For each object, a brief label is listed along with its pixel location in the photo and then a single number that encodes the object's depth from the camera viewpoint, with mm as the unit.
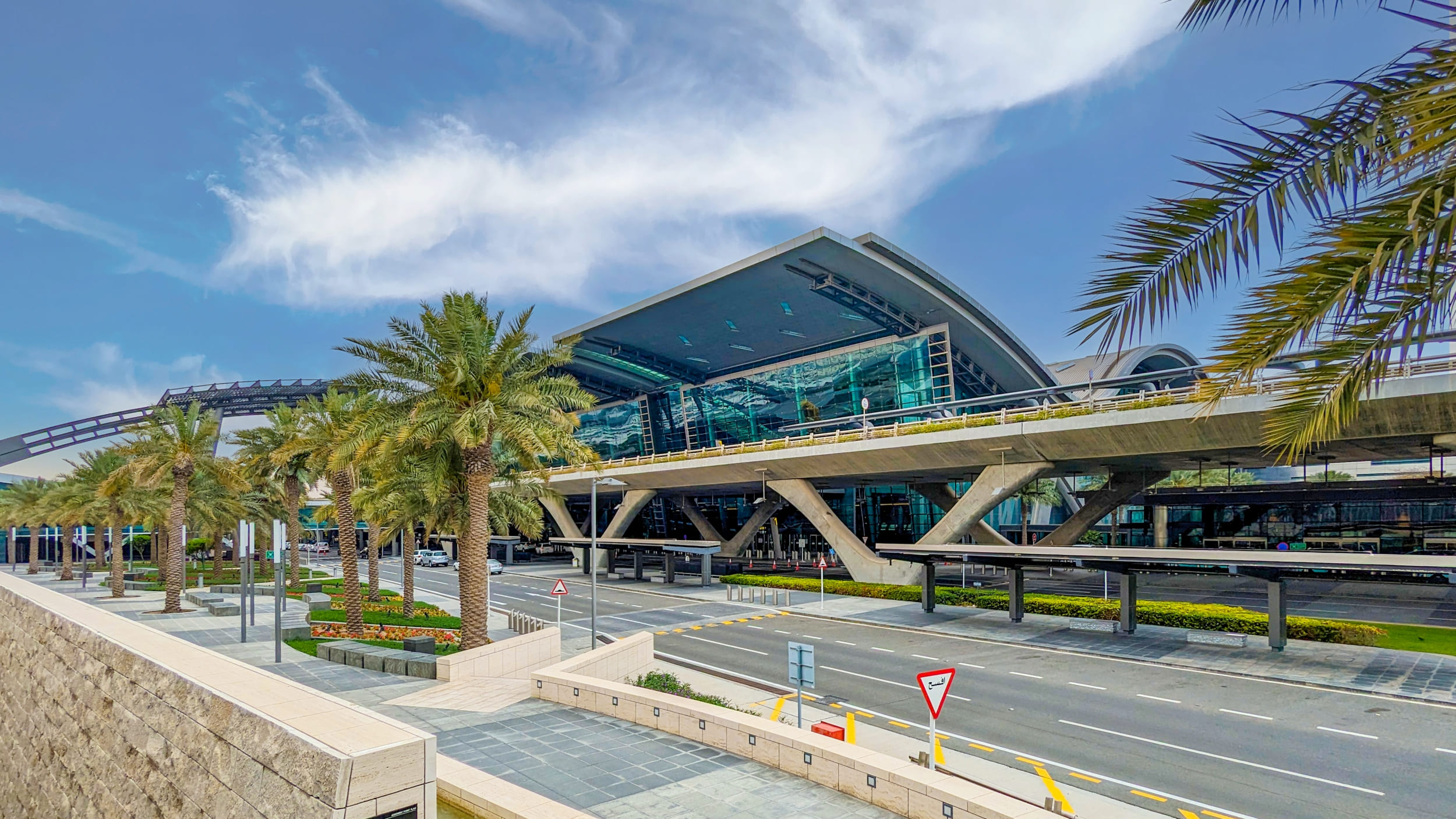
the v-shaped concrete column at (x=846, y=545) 44844
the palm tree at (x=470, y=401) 23156
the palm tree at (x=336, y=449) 28938
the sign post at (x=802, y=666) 15500
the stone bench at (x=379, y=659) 20984
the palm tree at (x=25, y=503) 57250
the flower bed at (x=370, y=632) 28719
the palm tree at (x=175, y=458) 34438
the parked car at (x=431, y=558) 76688
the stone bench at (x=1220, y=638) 27047
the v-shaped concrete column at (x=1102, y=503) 46656
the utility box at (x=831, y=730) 14969
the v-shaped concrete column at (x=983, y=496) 41281
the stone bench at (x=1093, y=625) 30578
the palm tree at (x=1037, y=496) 63134
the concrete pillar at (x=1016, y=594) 32969
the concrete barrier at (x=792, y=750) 9992
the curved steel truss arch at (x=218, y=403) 86438
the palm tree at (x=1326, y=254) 4137
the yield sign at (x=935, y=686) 13070
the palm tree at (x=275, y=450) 36906
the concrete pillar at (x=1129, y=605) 29781
